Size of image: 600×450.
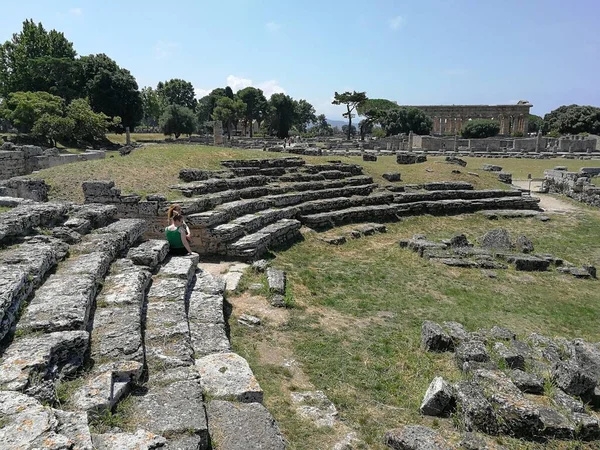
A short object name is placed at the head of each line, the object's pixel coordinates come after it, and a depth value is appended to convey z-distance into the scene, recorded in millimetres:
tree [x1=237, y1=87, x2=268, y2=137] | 78562
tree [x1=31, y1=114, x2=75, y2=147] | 38281
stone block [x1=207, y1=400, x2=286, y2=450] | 4355
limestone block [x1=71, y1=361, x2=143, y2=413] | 4199
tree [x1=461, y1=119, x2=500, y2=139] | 70938
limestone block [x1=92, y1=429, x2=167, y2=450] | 3604
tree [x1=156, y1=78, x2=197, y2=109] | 95625
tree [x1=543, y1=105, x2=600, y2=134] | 68312
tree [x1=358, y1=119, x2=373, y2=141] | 71975
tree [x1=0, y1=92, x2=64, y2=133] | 40938
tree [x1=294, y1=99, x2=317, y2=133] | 110938
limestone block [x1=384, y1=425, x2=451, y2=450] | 4840
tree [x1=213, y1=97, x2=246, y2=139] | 67912
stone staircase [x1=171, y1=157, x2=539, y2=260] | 12286
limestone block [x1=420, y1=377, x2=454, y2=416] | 5785
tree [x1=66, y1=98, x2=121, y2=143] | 41294
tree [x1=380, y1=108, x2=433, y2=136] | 76125
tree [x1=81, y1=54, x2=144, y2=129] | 54469
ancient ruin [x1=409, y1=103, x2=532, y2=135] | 85438
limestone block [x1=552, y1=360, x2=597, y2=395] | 6102
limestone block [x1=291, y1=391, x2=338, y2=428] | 5504
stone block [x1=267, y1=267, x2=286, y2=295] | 9555
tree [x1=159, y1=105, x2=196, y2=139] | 64250
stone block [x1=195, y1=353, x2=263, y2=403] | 5191
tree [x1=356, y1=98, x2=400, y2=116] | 96625
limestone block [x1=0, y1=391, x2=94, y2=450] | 3246
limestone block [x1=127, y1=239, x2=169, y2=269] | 8570
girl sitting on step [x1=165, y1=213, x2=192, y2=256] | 9734
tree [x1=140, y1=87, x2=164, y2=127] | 81312
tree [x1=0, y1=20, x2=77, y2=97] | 55250
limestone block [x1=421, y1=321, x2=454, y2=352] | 7527
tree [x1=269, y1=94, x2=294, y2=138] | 77562
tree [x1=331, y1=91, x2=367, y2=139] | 67500
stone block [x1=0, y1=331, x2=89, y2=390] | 4133
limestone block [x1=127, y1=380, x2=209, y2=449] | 4129
